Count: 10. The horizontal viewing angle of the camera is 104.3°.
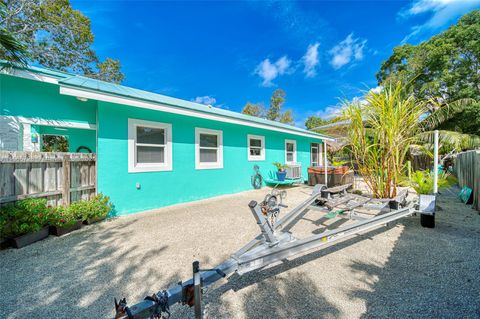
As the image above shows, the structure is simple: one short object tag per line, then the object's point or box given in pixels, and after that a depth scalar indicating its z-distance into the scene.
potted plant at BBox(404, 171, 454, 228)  3.56
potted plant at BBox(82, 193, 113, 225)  4.00
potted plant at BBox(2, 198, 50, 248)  3.01
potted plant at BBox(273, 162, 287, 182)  8.83
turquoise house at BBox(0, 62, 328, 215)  4.74
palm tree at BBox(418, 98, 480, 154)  9.82
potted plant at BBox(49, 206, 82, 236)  3.48
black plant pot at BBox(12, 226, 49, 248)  3.04
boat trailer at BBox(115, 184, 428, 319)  1.14
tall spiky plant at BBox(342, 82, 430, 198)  3.76
